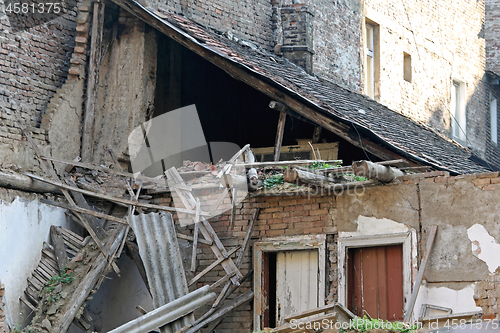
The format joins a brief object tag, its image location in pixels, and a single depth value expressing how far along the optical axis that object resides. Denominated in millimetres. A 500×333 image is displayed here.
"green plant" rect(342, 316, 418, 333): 6406
